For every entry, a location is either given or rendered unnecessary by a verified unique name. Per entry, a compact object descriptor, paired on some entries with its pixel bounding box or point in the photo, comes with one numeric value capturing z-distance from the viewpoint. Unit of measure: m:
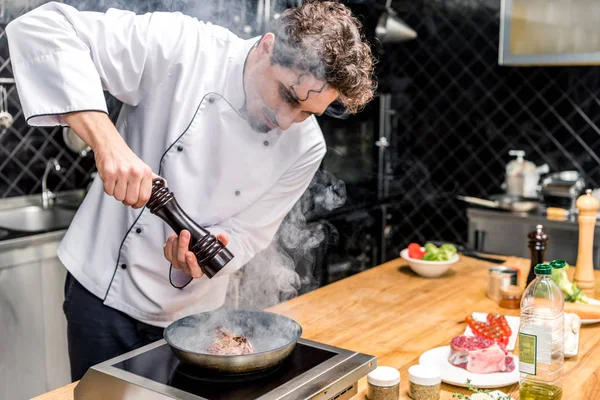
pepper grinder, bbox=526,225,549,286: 2.18
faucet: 3.48
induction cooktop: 1.20
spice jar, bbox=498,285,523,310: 2.18
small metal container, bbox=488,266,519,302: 2.23
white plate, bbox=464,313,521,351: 1.83
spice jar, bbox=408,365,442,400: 1.43
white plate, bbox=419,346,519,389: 1.54
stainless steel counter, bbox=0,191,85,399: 2.77
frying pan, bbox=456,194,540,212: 3.99
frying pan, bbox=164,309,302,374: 1.25
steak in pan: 1.31
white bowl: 2.49
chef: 1.59
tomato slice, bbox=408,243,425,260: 2.58
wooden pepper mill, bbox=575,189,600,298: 2.27
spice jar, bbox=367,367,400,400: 1.42
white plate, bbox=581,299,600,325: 2.01
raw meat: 1.59
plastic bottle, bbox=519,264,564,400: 1.42
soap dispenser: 4.34
